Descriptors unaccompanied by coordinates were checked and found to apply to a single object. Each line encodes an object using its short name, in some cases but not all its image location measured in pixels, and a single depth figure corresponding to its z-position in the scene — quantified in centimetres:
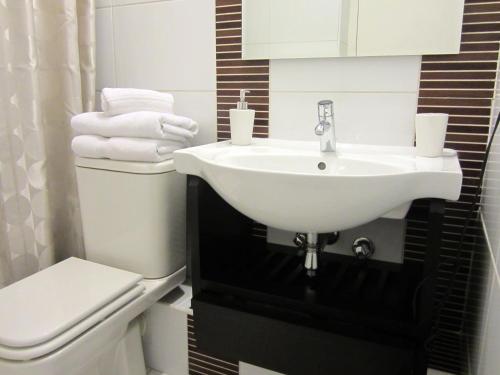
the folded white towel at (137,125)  115
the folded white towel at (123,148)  117
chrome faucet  103
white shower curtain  123
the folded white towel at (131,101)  120
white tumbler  95
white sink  76
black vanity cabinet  84
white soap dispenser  120
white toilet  93
